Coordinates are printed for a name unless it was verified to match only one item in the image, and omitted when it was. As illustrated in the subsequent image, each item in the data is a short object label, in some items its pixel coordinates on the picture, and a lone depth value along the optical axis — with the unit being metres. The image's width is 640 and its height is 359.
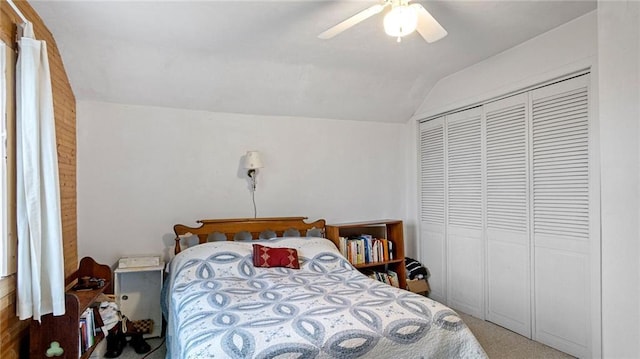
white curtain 1.97
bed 1.77
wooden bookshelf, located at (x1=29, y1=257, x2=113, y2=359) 2.14
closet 2.74
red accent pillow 3.10
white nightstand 3.12
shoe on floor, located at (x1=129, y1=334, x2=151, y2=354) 2.89
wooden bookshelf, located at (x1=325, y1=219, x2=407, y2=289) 3.80
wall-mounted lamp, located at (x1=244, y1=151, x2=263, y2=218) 3.54
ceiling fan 1.90
